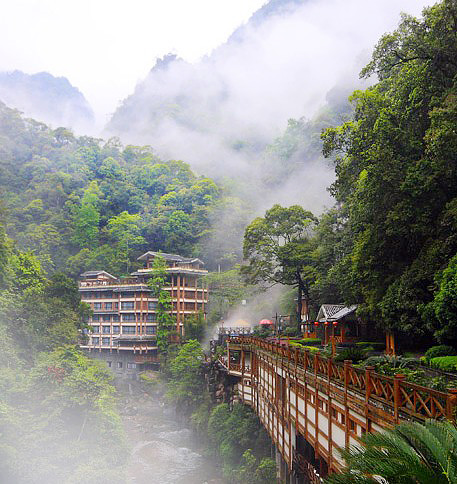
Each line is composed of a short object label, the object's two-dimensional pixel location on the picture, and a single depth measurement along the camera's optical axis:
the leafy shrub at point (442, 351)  15.68
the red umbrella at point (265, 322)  41.34
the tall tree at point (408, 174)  16.78
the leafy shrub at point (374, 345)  24.08
